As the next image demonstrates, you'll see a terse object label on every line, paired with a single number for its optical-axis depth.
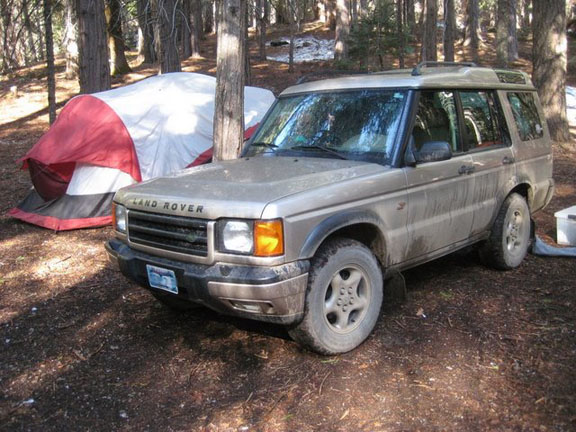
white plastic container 6.32
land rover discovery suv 3.55
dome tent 7.75
